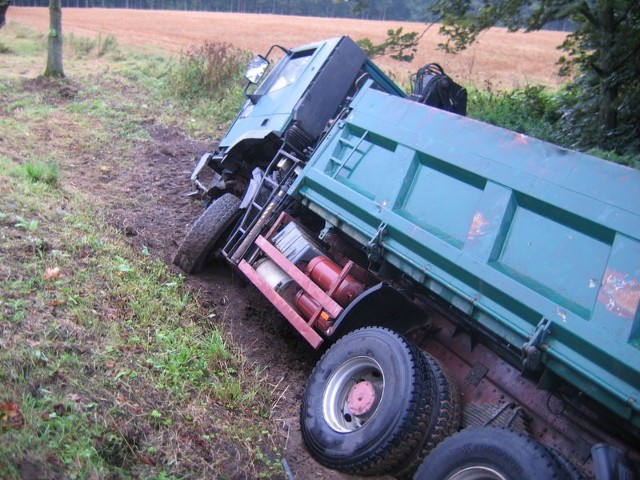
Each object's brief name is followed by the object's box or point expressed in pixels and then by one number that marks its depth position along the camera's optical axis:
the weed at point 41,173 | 6.00
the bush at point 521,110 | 8.80
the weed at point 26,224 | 4.69
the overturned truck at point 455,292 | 2.56
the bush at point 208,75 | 12.01
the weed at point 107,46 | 18.62
